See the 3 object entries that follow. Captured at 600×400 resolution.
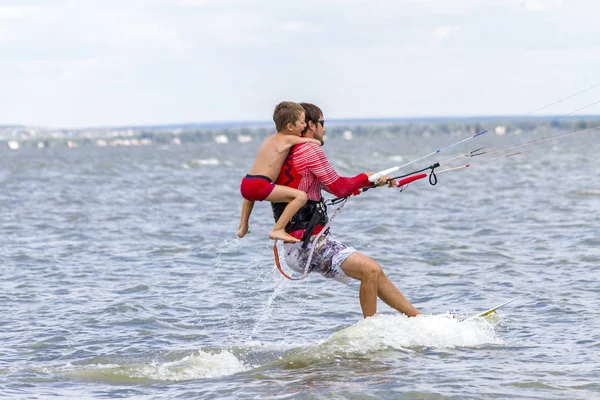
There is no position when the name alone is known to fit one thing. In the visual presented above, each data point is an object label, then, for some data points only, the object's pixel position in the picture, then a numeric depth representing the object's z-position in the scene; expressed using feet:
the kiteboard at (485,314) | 68.19
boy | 57.67
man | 57.98
